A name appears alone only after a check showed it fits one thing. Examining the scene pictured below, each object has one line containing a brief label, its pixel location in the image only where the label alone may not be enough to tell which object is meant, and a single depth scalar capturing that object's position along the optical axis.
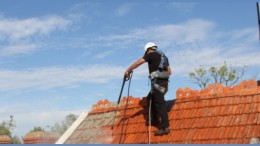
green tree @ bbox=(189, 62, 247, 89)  34.16
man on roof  8.66
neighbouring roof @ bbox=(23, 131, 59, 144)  12.35
